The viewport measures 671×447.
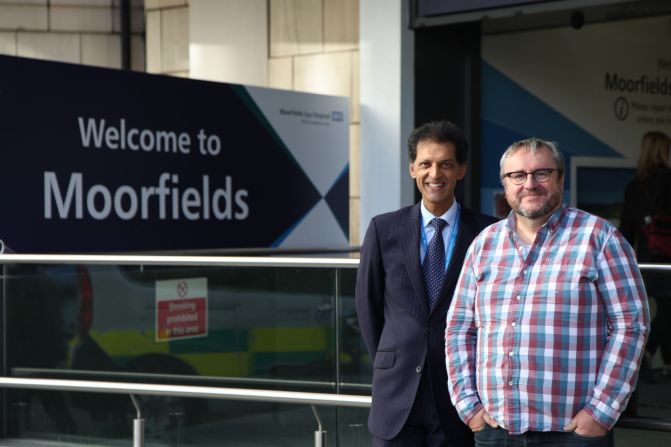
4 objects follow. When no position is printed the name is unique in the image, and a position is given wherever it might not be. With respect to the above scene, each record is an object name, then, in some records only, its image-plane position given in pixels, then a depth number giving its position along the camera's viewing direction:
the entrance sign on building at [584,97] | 10.84
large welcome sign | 7.56
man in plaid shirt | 3.36
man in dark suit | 3.80
